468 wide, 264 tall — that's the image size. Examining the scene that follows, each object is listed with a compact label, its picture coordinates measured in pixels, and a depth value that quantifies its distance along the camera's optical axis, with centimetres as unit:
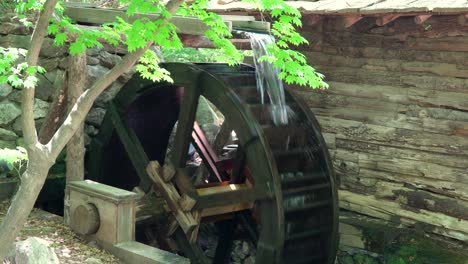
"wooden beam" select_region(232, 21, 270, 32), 650
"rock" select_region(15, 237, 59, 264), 396
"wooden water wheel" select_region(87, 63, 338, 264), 584
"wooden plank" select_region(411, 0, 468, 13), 483
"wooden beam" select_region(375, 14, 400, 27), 542
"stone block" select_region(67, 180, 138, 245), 583
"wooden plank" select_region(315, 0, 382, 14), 539
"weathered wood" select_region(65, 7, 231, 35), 553
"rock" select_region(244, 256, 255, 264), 767
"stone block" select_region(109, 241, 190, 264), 539
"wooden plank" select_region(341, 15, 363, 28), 568
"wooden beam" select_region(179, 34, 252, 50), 614
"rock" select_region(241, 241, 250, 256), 776
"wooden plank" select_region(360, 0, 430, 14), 502
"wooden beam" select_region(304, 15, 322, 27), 618
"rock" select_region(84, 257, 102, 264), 558
